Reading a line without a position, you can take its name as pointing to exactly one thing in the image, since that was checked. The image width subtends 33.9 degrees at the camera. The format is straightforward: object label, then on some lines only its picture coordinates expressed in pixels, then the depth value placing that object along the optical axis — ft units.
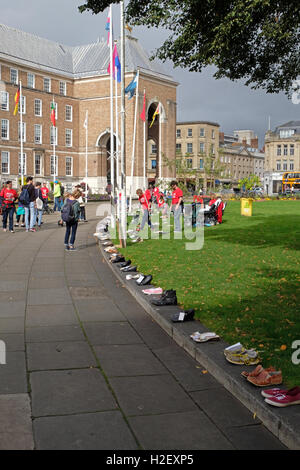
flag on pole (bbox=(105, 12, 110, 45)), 71.05
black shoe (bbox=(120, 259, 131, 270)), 33.49
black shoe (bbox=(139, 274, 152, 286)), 27.10
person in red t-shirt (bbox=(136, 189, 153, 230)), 58.34
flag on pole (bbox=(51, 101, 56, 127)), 138.10
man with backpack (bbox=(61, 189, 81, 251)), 42.70
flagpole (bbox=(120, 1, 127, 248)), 45.13
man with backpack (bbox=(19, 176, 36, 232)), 59.41
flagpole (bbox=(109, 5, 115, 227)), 68.20
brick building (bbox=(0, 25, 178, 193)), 206.28
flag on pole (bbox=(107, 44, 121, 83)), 63.73
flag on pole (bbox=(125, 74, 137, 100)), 80.74
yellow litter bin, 88.67
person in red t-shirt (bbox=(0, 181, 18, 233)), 58.99
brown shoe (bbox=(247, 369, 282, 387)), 12.91
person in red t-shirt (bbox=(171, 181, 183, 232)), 57.93
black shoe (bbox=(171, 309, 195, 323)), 19.34
